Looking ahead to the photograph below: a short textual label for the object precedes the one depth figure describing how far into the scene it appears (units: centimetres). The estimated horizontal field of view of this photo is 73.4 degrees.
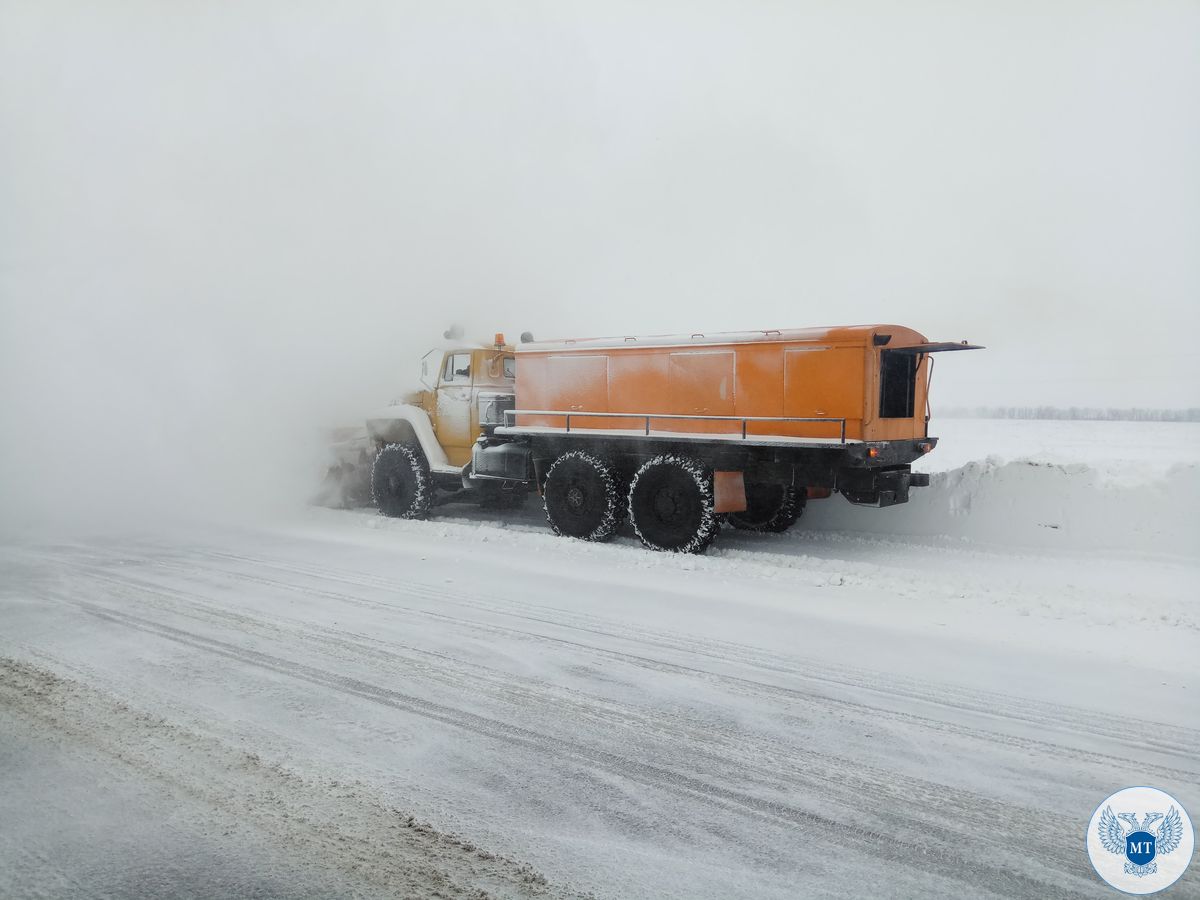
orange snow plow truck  878
